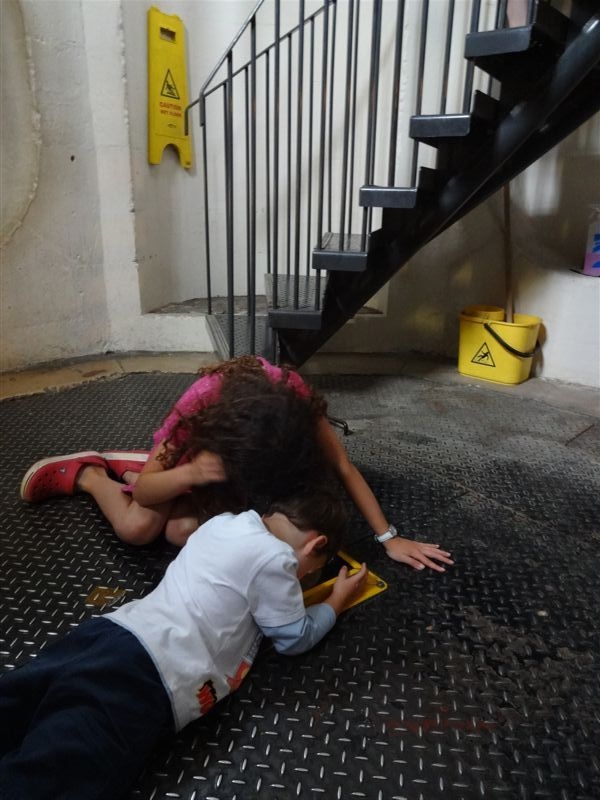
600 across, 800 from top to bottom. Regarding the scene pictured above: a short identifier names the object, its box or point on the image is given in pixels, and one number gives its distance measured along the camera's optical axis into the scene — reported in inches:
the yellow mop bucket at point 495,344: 123.2
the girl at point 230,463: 47.7
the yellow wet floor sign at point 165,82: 135.2
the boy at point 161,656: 37.4
